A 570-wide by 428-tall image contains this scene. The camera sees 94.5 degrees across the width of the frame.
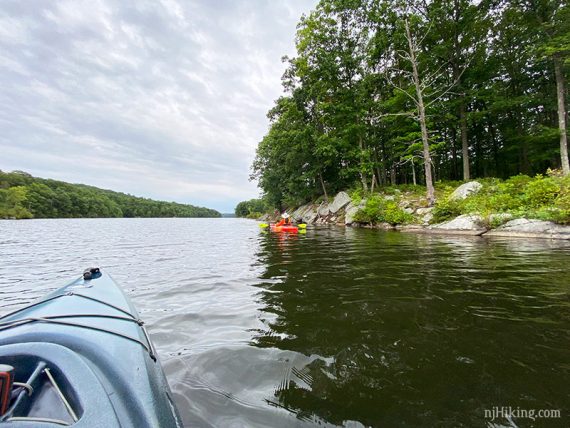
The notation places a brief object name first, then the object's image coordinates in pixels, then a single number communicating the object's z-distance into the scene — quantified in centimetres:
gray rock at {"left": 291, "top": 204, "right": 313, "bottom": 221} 2988
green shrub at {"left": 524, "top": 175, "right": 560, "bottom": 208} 1013
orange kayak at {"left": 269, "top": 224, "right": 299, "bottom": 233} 1597
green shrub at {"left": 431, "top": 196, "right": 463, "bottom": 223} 1328
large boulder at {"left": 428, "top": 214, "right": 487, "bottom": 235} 1130
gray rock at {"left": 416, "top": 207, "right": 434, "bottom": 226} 1444
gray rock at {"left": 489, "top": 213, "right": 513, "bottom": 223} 1069
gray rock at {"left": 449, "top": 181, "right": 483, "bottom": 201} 1400
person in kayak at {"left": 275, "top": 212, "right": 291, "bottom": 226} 1697
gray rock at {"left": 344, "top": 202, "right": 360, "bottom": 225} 1963
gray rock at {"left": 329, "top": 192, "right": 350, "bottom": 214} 2296
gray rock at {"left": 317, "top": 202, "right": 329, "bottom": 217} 2500
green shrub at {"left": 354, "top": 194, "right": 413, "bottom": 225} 1567
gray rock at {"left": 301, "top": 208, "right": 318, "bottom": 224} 2673
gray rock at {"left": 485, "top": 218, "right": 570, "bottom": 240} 901
